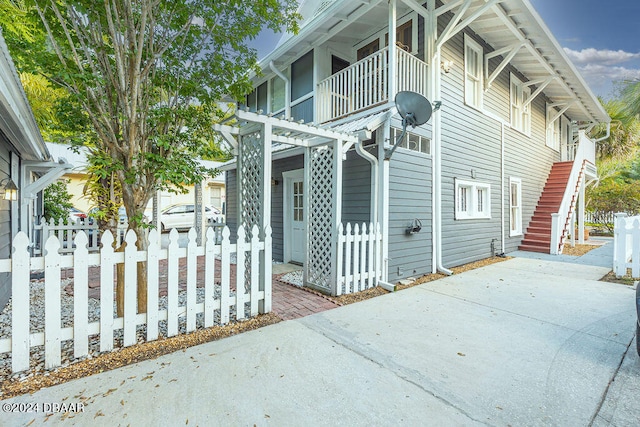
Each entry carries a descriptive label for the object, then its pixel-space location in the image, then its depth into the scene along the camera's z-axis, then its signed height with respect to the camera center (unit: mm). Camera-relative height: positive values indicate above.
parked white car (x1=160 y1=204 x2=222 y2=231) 13141 -211
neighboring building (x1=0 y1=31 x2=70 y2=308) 2355 +868
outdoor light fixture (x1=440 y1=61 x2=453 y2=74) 5812 +2848
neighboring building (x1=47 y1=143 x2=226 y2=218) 13078 +1093
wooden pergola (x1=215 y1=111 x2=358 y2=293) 3582 +480
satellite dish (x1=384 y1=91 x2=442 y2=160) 4410 +1552
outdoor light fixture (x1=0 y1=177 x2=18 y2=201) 3892 +302
